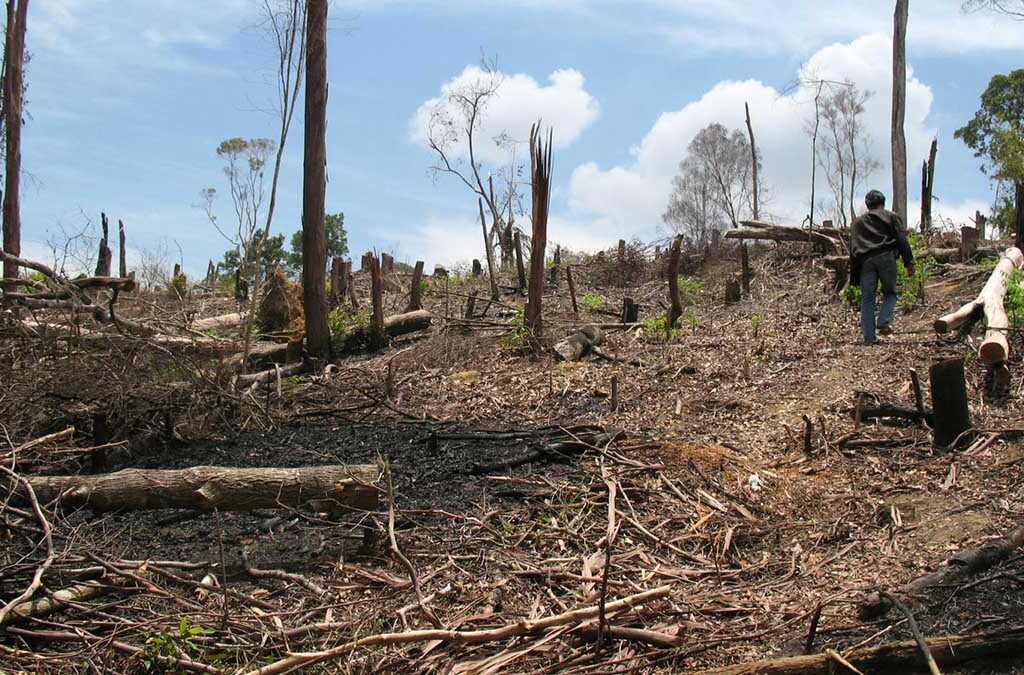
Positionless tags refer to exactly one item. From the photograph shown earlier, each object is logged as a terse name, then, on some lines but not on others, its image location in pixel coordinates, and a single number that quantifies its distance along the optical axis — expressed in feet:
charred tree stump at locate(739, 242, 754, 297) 43.55
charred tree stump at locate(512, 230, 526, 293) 50.62
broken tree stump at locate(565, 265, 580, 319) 41.87
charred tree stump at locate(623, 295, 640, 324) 38.93
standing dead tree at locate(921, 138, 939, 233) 53.58
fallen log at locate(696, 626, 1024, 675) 11.00
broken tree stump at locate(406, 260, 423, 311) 45.11
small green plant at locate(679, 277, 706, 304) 45.03
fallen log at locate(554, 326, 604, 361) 33.14
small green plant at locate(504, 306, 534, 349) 34.83
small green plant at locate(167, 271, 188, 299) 48.05
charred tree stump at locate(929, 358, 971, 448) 20.26
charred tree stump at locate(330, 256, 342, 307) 47.06
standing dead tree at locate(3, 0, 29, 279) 57.26
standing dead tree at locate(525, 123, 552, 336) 35.24
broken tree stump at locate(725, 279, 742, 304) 42.30
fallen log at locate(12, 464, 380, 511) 17.13
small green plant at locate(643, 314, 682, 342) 34.95
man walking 30.09
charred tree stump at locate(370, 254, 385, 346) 40.06
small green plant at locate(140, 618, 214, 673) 12.49
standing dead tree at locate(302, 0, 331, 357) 37.06
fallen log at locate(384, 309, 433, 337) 41.55
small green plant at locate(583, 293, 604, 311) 43.91
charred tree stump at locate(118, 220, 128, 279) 68.86
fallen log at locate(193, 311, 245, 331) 39.06
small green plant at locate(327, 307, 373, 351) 39.04
